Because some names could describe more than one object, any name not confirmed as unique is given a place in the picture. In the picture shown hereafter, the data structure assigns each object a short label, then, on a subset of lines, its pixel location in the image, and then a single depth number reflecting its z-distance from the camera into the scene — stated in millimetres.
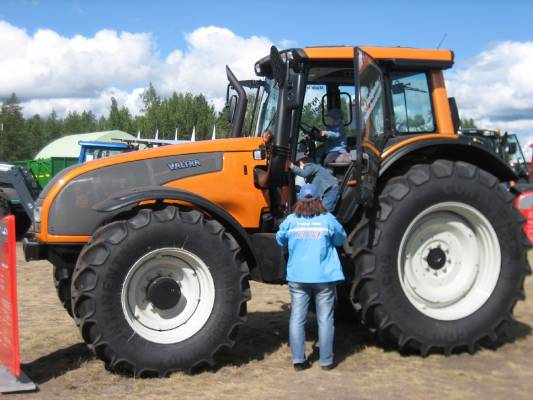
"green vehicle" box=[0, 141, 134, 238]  11758
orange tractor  4957
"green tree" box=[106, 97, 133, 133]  72250
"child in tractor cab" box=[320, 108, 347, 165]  5824
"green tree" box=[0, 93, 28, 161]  63375
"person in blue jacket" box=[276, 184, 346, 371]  5117
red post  4734
